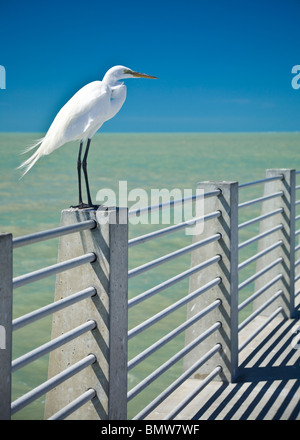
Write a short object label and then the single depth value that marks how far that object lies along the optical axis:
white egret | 3.13
